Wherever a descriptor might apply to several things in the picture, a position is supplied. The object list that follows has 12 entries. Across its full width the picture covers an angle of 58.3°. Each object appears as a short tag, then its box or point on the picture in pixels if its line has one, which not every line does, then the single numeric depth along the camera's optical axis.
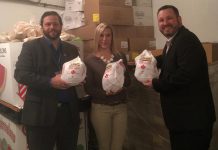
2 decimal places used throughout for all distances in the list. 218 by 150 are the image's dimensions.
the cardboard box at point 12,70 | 1.76
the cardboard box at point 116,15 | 2.11
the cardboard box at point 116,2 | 2.12
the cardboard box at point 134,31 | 2.25
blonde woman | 1.60
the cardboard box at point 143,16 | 2.37
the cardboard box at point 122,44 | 2.20
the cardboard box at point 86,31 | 2.14
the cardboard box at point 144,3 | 2.42
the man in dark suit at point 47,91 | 1.33
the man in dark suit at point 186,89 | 1.20
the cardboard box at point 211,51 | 1.73
